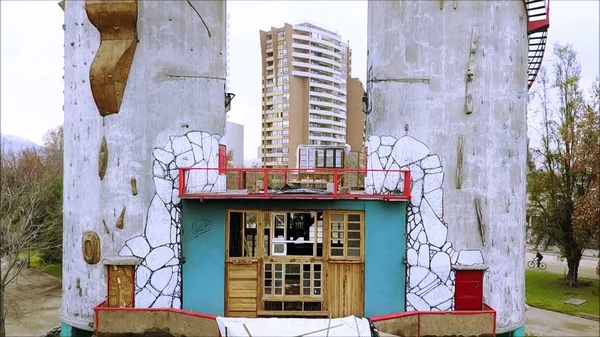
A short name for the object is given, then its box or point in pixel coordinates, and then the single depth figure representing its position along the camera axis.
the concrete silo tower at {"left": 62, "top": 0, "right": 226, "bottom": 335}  13.09
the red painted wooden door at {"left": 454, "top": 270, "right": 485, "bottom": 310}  13.24
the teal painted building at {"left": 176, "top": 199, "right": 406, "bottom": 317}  13.24
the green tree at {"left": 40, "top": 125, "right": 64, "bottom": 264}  27.34
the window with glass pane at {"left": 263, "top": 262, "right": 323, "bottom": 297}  13.29
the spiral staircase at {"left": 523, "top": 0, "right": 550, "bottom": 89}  13.71
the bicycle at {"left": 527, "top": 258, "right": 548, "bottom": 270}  33.96
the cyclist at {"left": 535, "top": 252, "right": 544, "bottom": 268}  32.88
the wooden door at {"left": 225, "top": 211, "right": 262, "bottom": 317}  13.30
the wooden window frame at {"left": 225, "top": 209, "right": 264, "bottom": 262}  13.31
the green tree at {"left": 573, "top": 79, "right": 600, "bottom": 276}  24.66
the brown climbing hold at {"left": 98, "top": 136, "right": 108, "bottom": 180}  13.16
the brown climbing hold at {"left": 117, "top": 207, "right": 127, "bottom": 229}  13.15
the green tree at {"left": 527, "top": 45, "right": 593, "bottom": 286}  28.27
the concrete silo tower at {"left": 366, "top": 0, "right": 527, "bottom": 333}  13.21
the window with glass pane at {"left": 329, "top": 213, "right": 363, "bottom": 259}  13.31
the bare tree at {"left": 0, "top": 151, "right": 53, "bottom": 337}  20.22
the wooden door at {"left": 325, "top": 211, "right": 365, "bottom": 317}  13.28
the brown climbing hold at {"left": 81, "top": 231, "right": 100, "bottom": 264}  13.23
